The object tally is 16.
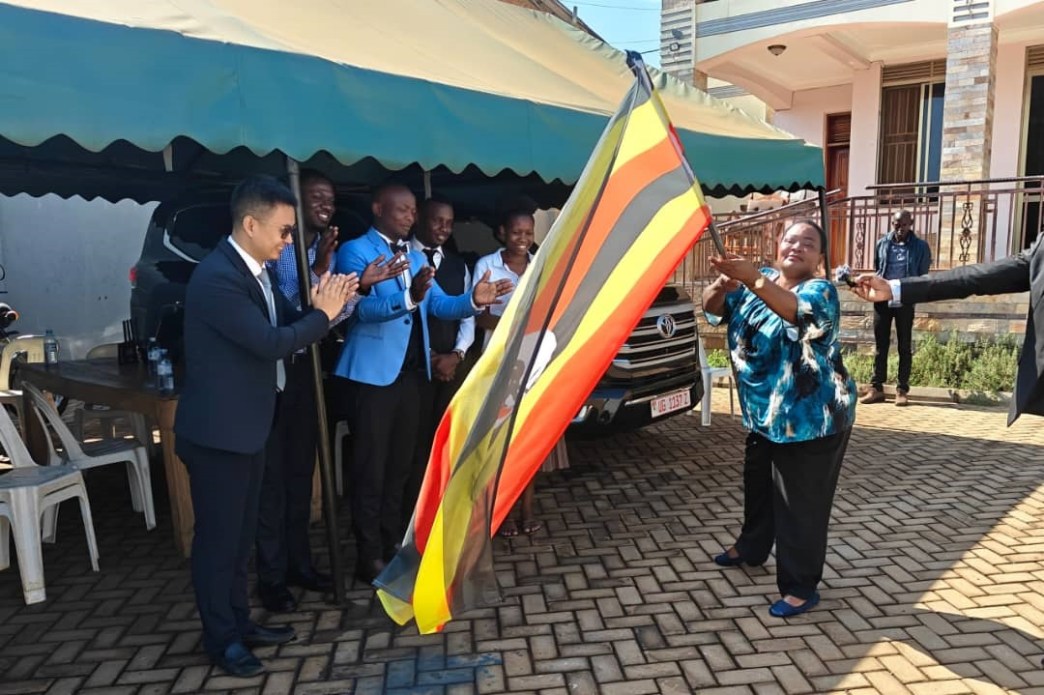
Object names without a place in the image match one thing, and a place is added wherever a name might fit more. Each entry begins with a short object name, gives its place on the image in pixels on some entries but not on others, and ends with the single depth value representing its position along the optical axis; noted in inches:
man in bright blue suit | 132.3
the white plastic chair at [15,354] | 220.7
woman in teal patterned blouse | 123.3
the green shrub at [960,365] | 318.3
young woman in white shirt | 165.8
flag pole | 101.8
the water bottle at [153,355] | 165.8
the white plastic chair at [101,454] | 164.1
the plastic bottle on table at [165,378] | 158.7
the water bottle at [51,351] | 201.3
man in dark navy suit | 103.8
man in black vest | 150.8
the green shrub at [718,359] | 369.5
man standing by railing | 307.3
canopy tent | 99.5
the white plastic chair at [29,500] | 137.3
